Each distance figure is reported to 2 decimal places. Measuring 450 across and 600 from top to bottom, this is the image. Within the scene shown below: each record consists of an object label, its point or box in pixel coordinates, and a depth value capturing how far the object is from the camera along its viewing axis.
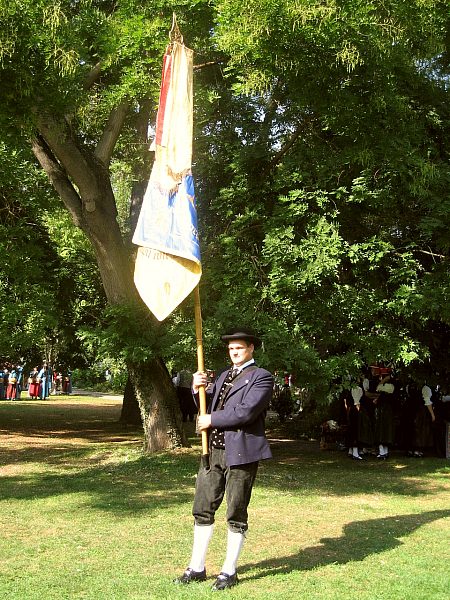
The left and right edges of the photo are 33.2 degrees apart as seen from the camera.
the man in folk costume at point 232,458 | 6.41
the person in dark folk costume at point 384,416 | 16.19
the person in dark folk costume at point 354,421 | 15.96
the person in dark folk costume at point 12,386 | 40.78
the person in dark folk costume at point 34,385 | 43.22
